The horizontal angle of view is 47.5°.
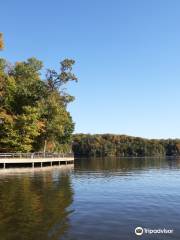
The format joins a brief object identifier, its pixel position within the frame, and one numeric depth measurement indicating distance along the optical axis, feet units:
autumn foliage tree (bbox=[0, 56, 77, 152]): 107.28
